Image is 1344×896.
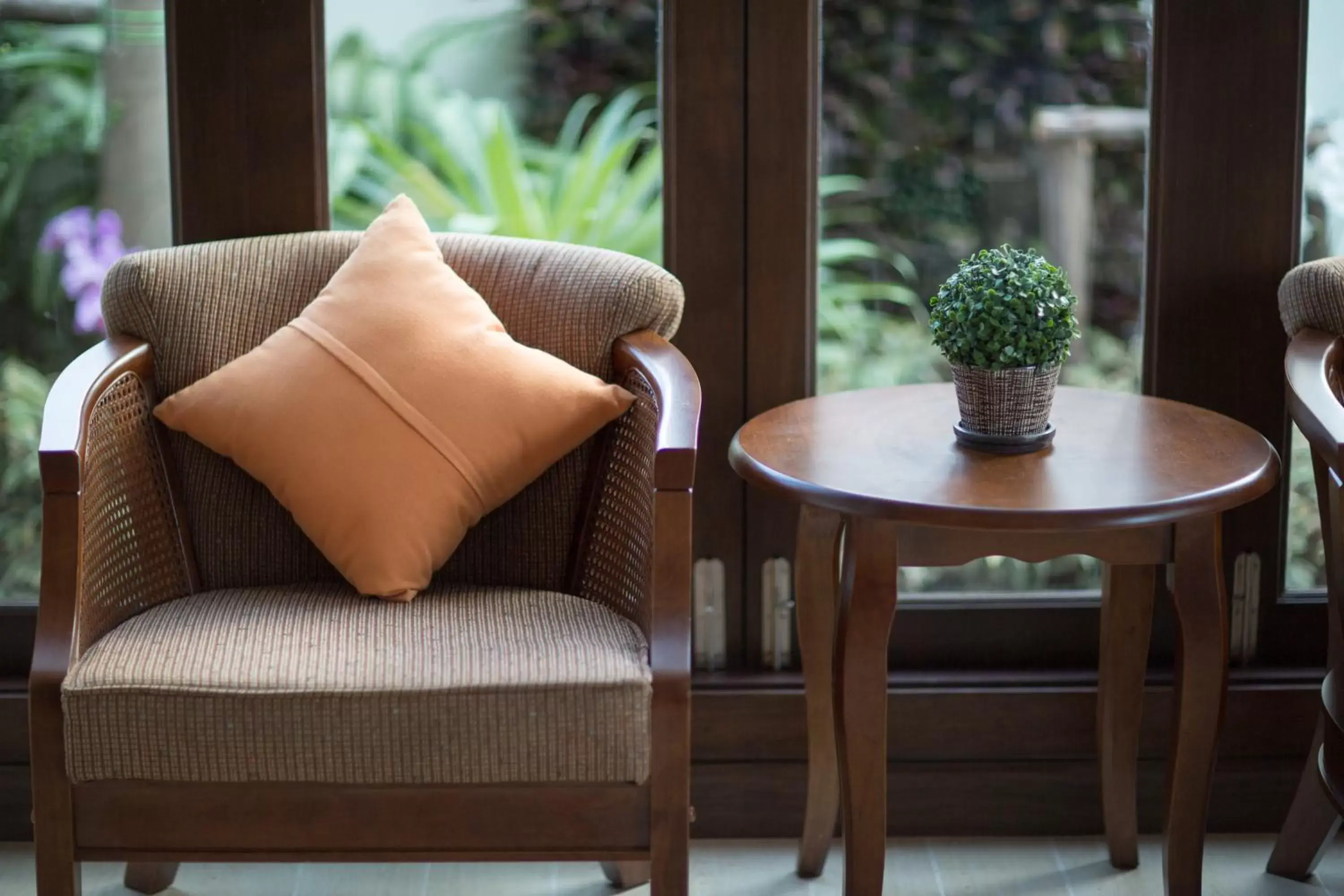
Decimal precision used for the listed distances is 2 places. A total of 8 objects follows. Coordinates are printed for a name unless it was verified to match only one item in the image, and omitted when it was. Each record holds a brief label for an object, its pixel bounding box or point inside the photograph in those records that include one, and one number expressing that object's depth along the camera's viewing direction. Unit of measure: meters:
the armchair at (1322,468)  3.87
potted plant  3.88
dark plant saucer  3.91
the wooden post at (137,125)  4.25
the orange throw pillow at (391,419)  3.94
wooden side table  3.74
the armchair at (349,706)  3.70
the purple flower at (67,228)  4.30
